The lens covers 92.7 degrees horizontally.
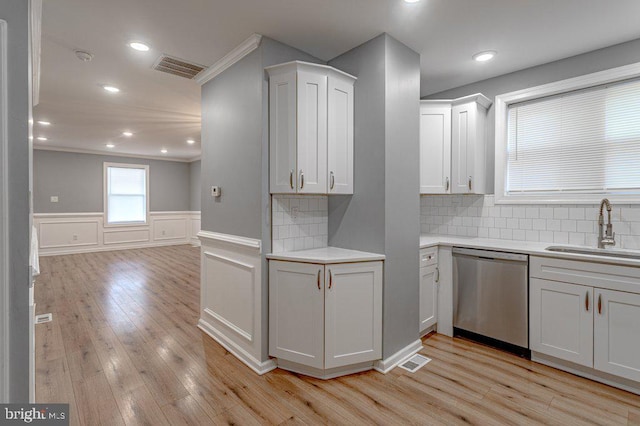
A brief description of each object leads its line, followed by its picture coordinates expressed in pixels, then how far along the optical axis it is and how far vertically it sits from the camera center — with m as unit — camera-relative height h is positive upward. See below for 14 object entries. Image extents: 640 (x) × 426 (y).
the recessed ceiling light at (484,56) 2.77 +1.43
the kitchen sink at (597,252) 2.43 -0.34
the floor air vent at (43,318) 3.35 -1.25
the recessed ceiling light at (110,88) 3.56 +1.42
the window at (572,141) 2.63 +0.67
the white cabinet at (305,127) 2.38 +0.66
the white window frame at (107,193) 8.06 +0.40
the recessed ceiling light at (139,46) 2.57 +1.39
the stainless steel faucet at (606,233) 2.54 -0.19
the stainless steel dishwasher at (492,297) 2.61 -0.79
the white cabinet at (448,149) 3.24 +0.65
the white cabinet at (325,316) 2.29 -0.83
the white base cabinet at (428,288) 2.94 -0.77
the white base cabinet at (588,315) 2.12 -0.78
